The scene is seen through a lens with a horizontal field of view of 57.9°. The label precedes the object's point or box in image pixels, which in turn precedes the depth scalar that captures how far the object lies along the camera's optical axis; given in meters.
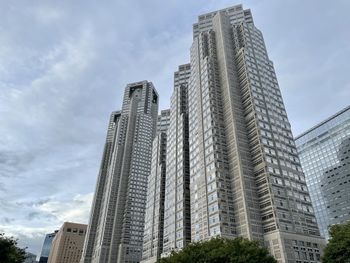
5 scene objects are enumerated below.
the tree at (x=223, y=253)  47.10
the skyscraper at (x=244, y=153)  80.88
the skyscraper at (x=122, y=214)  161.00
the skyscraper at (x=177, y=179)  103.81
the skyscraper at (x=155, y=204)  120.09
